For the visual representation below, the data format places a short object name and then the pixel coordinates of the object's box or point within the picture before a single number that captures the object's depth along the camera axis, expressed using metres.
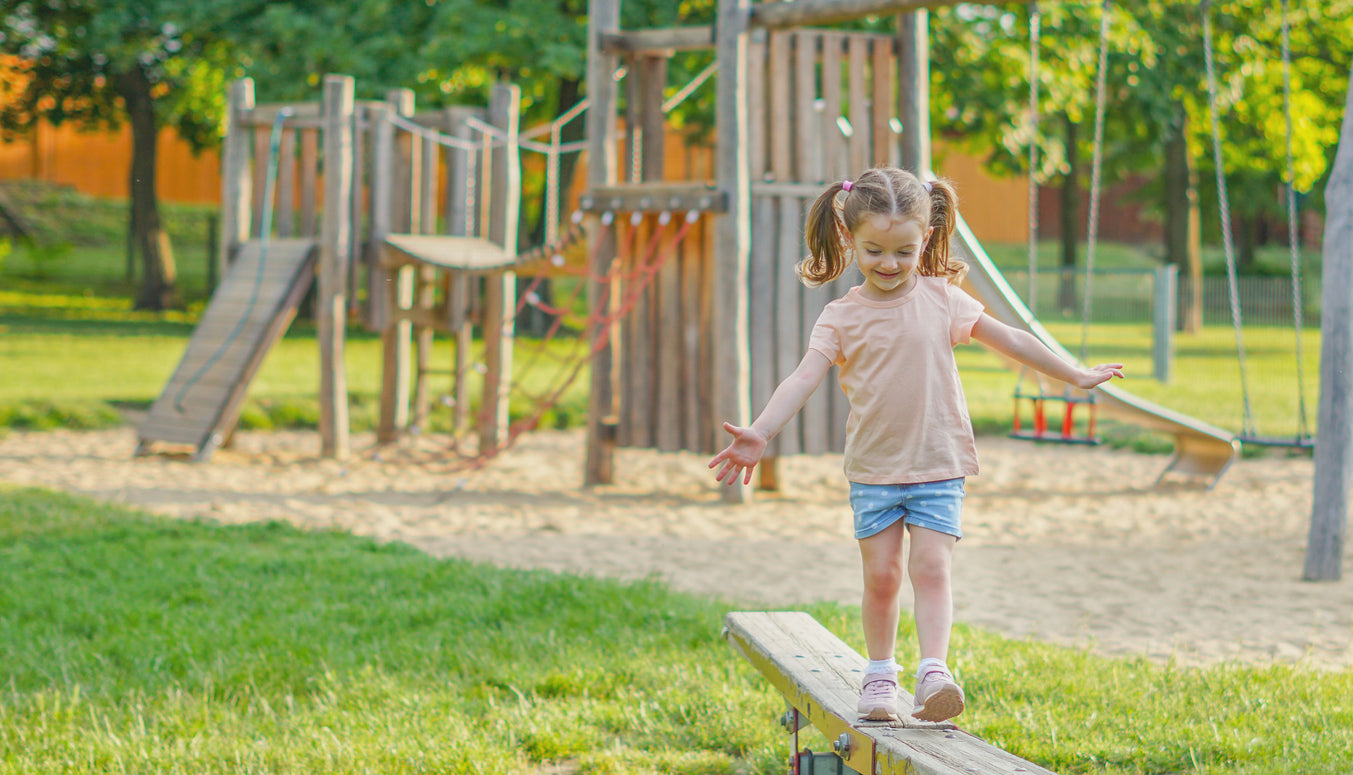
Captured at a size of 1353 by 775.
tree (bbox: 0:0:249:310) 19.48
